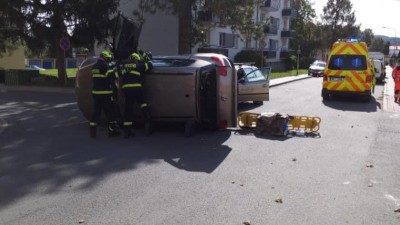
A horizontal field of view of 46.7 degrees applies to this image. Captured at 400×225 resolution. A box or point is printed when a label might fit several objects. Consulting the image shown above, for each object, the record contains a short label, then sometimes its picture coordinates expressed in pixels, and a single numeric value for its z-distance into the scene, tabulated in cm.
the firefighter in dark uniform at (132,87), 955
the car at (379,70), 3158
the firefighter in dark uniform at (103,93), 948
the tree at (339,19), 9012
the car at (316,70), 4300
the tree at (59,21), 2311
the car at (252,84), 1548
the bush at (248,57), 4545
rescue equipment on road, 1004
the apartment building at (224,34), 3544
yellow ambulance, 1792
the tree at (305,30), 7488
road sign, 2267
